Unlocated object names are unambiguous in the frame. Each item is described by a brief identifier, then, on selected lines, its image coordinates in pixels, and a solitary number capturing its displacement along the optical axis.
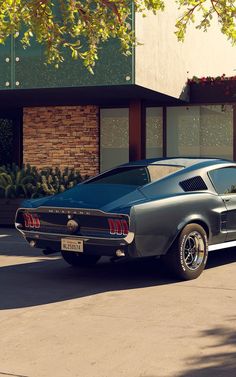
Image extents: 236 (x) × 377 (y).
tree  12.66
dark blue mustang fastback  7.36
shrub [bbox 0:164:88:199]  14.59
